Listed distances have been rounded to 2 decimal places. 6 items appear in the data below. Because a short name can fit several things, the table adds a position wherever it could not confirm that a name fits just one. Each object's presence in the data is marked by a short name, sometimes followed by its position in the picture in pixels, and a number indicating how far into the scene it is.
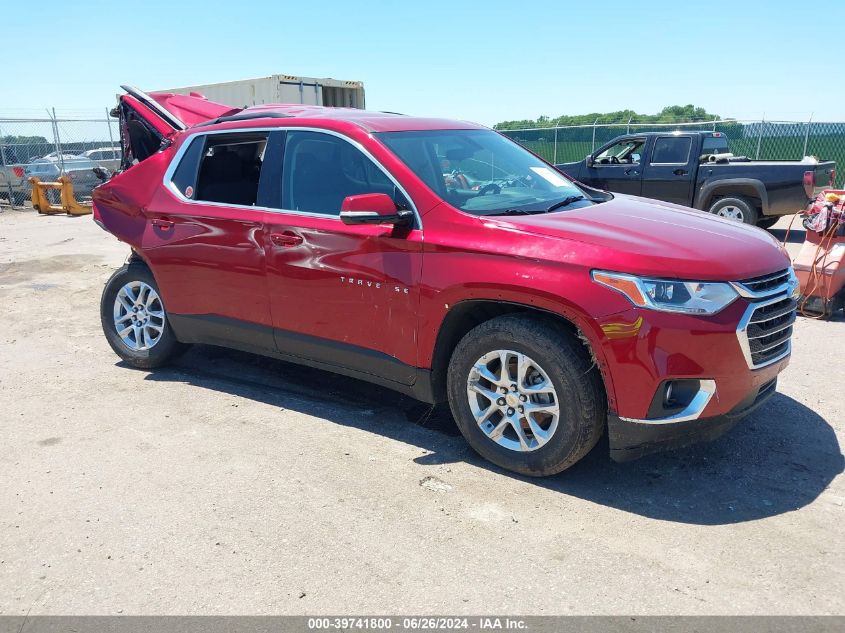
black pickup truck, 10.63
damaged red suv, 3.16
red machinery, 6.27
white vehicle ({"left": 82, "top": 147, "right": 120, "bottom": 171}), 20.72
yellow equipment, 17.94
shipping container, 15.86
